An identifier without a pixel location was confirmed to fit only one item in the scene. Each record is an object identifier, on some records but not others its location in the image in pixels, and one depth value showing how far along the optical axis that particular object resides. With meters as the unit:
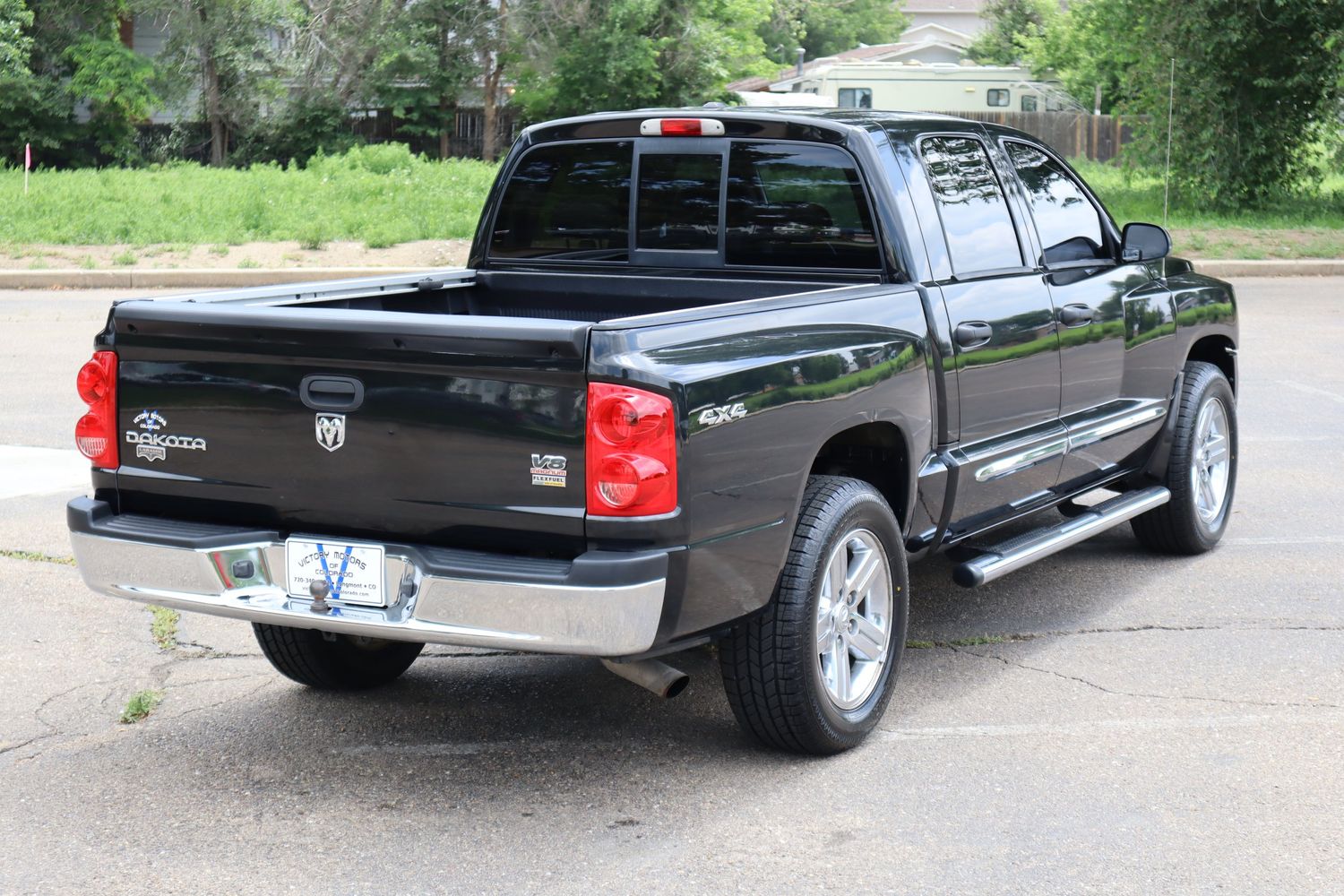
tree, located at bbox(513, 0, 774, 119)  37.47
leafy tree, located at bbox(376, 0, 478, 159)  38.22
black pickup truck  3.84
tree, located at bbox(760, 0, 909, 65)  116.62
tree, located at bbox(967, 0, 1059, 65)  73.44
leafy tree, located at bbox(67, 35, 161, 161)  34.69
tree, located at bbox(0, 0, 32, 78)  33.03
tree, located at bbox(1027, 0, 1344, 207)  23.91
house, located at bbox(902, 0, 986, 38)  105.81
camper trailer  55.97
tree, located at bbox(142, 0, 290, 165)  36.22
